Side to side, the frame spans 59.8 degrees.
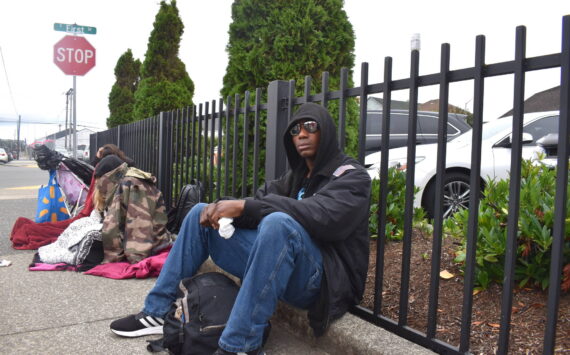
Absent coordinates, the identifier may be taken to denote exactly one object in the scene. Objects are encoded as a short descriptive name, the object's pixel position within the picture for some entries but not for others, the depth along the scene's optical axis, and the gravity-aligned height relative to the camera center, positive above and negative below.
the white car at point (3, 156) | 43.00 -0.05
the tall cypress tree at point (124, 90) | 18.95 +2.71
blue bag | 5.93 -0.58
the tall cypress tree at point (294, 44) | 4.82 +1.18
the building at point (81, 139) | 71.15 +2.91
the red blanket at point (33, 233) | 5.30 -0.83
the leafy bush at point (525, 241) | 2.58 -0.38
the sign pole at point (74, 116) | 9.09 +0.80
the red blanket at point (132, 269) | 4.14 -0.94
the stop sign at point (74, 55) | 9.34 +1.94
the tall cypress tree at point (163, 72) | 11.45 +2.18
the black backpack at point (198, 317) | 2.47 -0.81
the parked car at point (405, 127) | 8.59 +0.71
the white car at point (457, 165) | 6.16 +0.05
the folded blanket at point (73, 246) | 4.45 -0.81
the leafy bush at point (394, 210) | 3.91 -0.35
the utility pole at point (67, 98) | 41.74 +5.52
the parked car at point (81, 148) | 53.82 +1.06
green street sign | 9.46 +2.46
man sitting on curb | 2.35 -0.43
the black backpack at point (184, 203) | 4.90 -0.43
